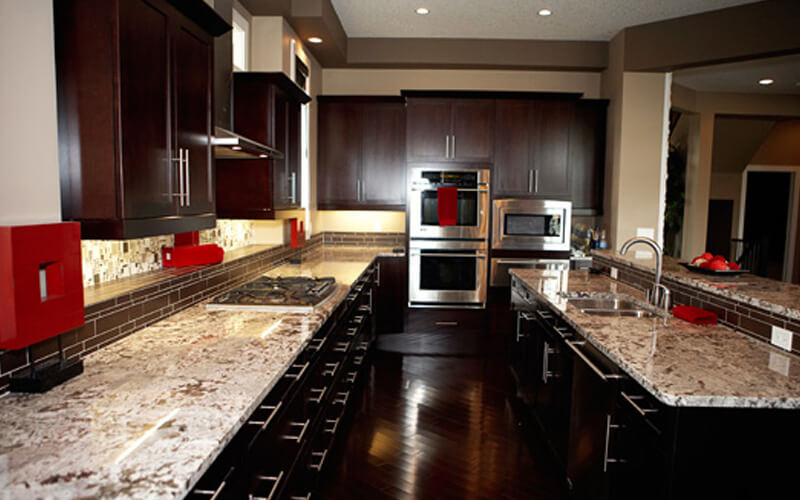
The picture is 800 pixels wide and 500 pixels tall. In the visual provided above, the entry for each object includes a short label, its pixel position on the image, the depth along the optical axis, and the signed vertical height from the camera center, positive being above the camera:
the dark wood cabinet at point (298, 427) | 1.29 -0.77
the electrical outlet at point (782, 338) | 1.87 -0.47
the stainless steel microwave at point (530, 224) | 5.01 -0.14
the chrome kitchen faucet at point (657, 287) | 2.47 -0.38
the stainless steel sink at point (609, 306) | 2.73 -0.54
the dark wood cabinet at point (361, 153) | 5.20 +0.56
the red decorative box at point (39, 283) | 1.24 -0.22
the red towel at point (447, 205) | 4.95 +0.03
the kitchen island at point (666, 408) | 1.46 -0.63
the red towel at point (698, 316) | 2.26 -0.47
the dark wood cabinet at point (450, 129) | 5.02 +0.79
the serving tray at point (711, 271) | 2.59 -0.31
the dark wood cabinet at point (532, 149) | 5.02 +0.61
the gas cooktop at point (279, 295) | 2.44 -0.47
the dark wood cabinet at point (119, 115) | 1.51 +0.28
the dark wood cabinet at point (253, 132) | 3.07 +0.45
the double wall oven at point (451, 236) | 5.00 -0.28
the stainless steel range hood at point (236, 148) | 2.24 +0.28
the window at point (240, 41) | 3.53 +1.18
